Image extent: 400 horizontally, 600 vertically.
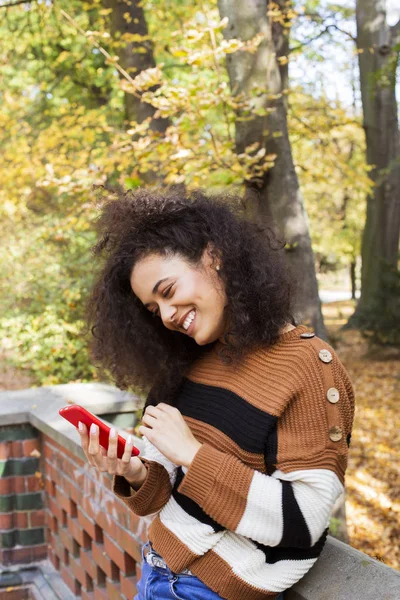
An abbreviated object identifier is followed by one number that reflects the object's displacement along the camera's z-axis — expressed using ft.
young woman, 5.16
